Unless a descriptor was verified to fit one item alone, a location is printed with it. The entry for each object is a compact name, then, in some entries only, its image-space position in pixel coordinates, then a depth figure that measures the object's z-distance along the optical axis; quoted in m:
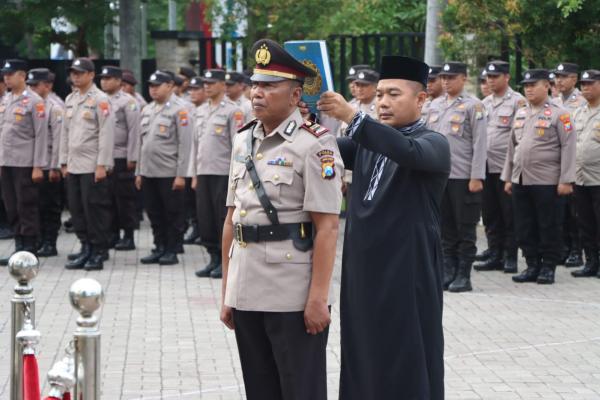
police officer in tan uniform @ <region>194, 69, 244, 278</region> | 13.02
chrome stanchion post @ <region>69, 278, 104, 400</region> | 4.55
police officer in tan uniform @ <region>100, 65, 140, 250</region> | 14.82
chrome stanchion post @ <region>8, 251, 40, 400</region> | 5.81
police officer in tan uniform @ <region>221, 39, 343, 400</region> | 5.50
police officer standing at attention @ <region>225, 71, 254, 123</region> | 13.67
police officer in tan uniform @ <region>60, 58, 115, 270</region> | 13.23
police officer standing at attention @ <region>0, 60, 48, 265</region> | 13.92
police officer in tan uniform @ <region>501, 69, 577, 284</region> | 12.40
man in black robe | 5.66
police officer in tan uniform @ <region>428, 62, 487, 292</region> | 12.10
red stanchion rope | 5.48
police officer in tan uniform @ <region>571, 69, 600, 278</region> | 13.11
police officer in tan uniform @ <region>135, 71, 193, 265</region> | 13.98
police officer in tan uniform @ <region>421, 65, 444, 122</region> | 12.96
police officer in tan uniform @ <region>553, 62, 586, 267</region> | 13.80
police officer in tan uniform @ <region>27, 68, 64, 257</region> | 14.25
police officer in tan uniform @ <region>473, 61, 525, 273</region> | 13.47
